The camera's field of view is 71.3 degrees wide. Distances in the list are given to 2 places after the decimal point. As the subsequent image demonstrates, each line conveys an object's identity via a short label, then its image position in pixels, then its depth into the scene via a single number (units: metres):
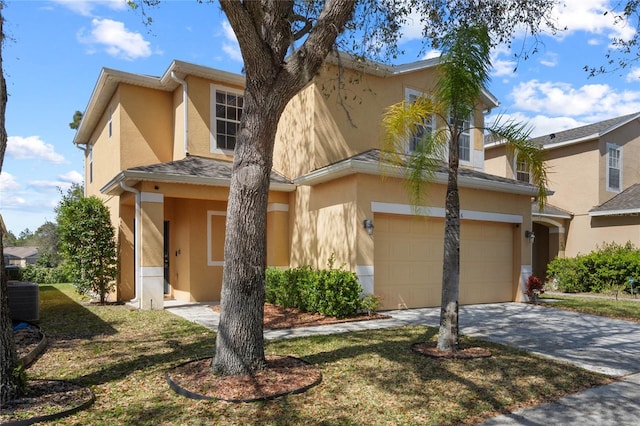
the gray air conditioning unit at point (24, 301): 8.79
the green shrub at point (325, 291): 9.75
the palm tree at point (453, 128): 6.76
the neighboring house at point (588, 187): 18.67
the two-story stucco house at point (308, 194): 10.86
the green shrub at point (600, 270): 16.27
